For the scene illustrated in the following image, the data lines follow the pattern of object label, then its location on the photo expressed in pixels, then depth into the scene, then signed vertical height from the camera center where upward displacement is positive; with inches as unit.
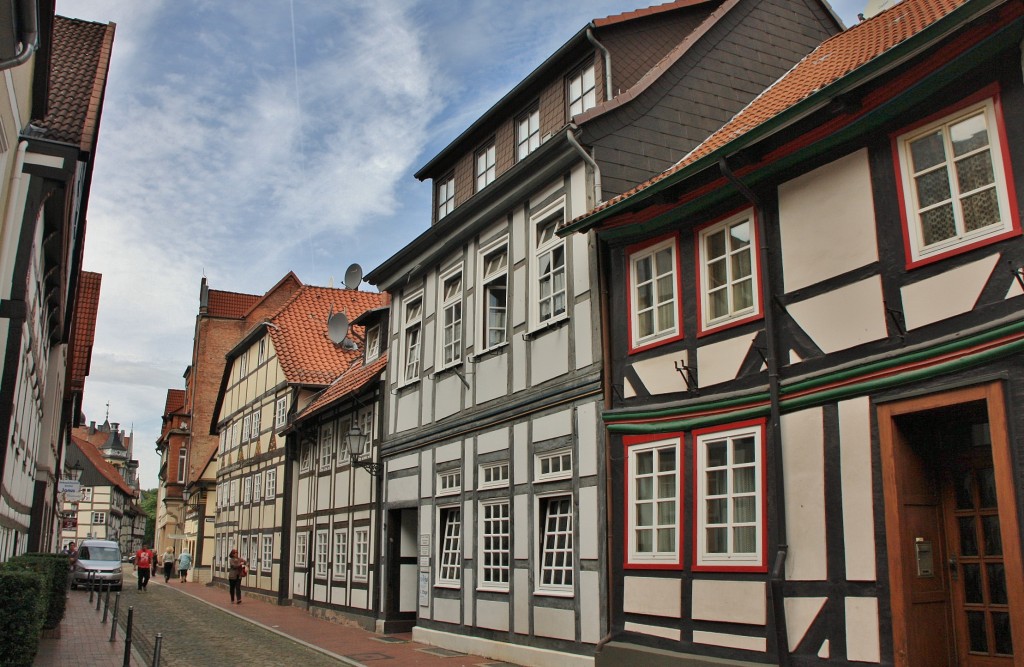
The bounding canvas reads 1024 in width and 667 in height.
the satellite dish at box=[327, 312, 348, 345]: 1187.3 +255.9
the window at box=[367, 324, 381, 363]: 938.1 +188.5
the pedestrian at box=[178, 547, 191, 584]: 1621.6 -58.8
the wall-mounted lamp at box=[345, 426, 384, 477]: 827.0 +74.2
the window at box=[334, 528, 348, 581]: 910.4 -24.2
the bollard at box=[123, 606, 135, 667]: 434.6 -53.0
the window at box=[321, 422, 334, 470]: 1010.1 +92.2
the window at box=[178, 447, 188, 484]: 2316.4 +174.0
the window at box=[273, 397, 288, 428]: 1171.9 +146.6
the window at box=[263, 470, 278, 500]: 1184.8 +57.1
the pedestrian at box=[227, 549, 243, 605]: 1068.5 -51.5
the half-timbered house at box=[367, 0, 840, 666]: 509.7 +133.4
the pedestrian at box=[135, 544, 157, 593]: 1306.6 -51.7
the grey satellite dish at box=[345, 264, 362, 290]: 1325.0 +356.5
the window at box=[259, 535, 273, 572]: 1166.0 -30.4
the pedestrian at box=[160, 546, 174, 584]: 1578.5 -58.9
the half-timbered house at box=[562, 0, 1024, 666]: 304.7 +57.1
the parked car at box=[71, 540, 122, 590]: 1305.4 -47.7
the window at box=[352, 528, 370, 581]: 850.1 -25.3
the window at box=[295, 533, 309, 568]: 1060.7 -24.2
